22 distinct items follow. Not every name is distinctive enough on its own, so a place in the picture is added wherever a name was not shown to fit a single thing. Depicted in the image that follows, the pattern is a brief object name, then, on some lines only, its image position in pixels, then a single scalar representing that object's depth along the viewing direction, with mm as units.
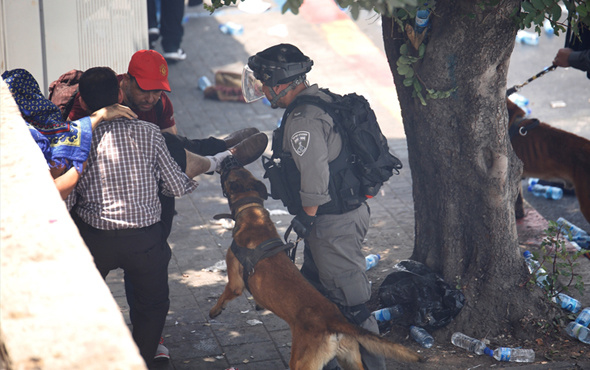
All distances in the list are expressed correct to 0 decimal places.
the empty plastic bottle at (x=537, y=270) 10500
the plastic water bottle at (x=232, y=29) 25250
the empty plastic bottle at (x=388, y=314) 10250
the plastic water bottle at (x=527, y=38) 24578
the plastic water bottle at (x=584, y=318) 10225
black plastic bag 10062
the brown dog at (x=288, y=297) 7859
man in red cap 8641
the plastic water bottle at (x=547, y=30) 25297
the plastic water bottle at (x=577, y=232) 13545
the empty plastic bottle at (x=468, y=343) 9812
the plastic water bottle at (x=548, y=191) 15820
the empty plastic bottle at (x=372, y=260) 12234
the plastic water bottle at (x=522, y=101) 19609
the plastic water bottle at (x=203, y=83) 21094
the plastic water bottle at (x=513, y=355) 9617
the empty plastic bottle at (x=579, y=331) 9898
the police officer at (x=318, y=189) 8516
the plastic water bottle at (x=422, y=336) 10031
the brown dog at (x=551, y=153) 12805
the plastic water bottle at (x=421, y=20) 9336
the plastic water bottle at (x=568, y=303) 10586
